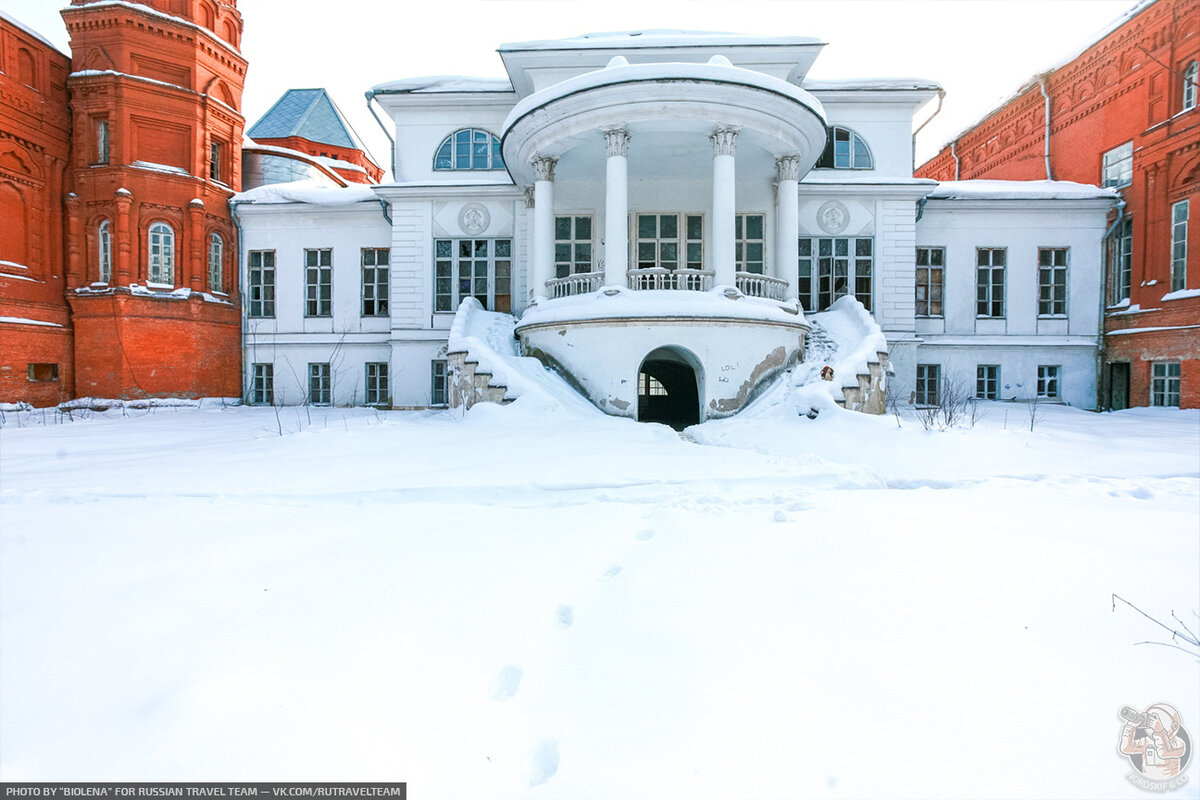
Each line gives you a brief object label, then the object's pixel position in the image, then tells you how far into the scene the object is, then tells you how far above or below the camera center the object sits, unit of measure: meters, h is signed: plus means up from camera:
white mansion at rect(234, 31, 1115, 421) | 13.48 +3.99
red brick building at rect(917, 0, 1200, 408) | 13.84 +5.67
